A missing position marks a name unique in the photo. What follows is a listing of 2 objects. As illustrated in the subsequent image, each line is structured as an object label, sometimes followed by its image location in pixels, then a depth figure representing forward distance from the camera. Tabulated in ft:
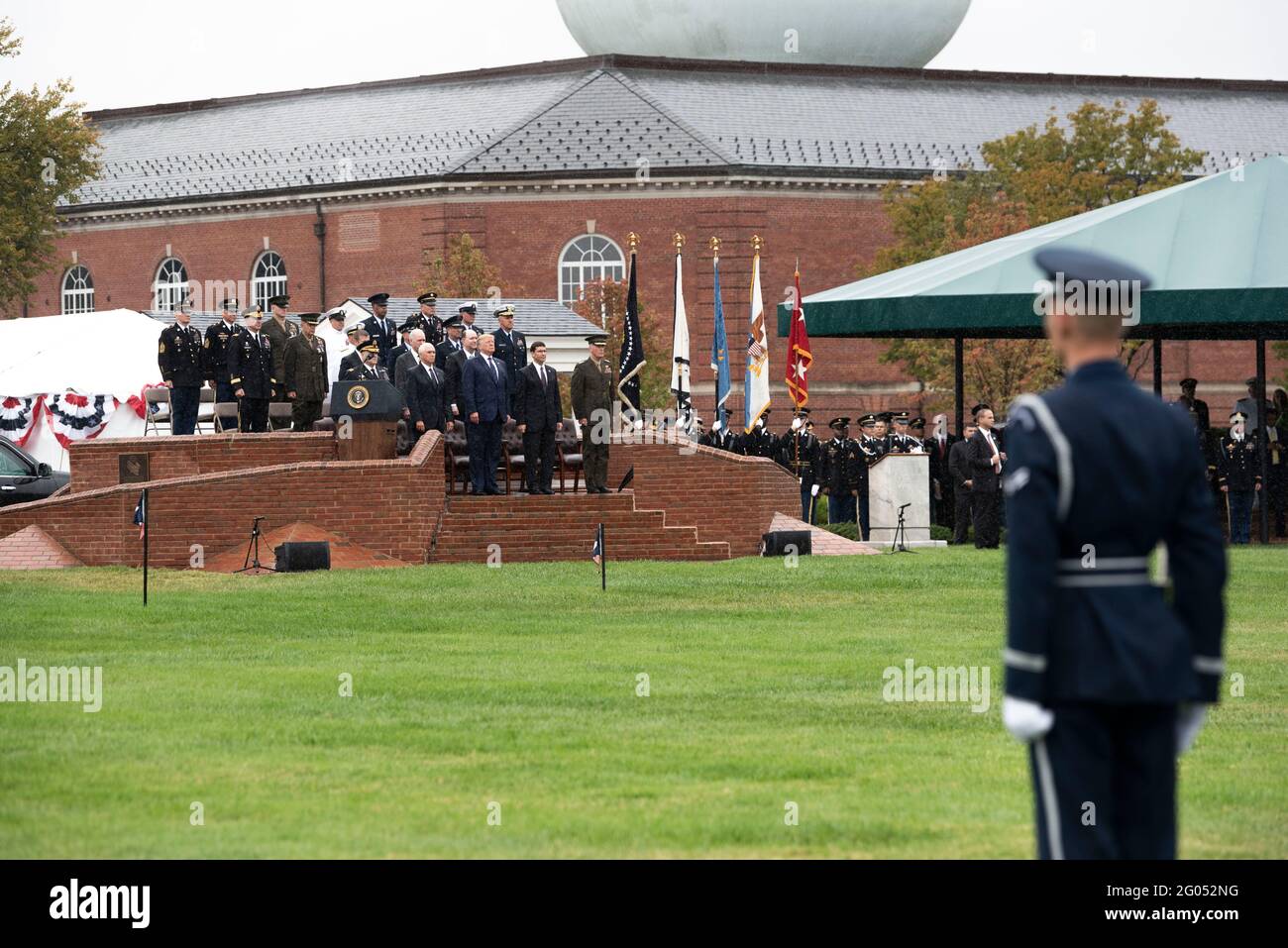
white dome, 237.86
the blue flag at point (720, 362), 157.58
